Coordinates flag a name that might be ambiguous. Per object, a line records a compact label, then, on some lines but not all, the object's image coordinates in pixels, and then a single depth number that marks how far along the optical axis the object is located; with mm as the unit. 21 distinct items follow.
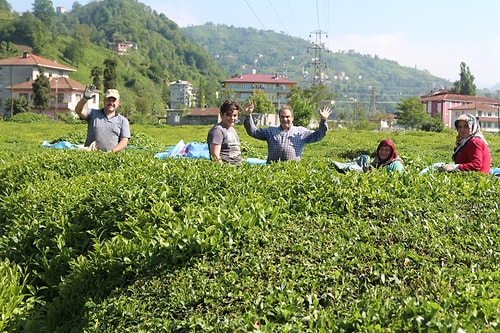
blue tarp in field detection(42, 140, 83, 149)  17106
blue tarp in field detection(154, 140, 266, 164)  14188
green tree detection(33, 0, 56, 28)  132212
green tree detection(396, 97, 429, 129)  63312
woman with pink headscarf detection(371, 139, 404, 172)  6594
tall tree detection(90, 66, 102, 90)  66562
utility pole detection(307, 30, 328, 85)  62312
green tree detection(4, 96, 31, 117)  60562
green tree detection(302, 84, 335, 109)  58562
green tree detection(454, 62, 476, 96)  93262
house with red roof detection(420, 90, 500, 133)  83375
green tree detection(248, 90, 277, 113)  63094
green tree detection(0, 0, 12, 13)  136800
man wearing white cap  7863
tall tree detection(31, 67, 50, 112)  63516
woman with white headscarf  6680
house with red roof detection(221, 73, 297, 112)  107625
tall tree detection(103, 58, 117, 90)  61938
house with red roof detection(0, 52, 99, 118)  72250
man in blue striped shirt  7305
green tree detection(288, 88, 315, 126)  46272
